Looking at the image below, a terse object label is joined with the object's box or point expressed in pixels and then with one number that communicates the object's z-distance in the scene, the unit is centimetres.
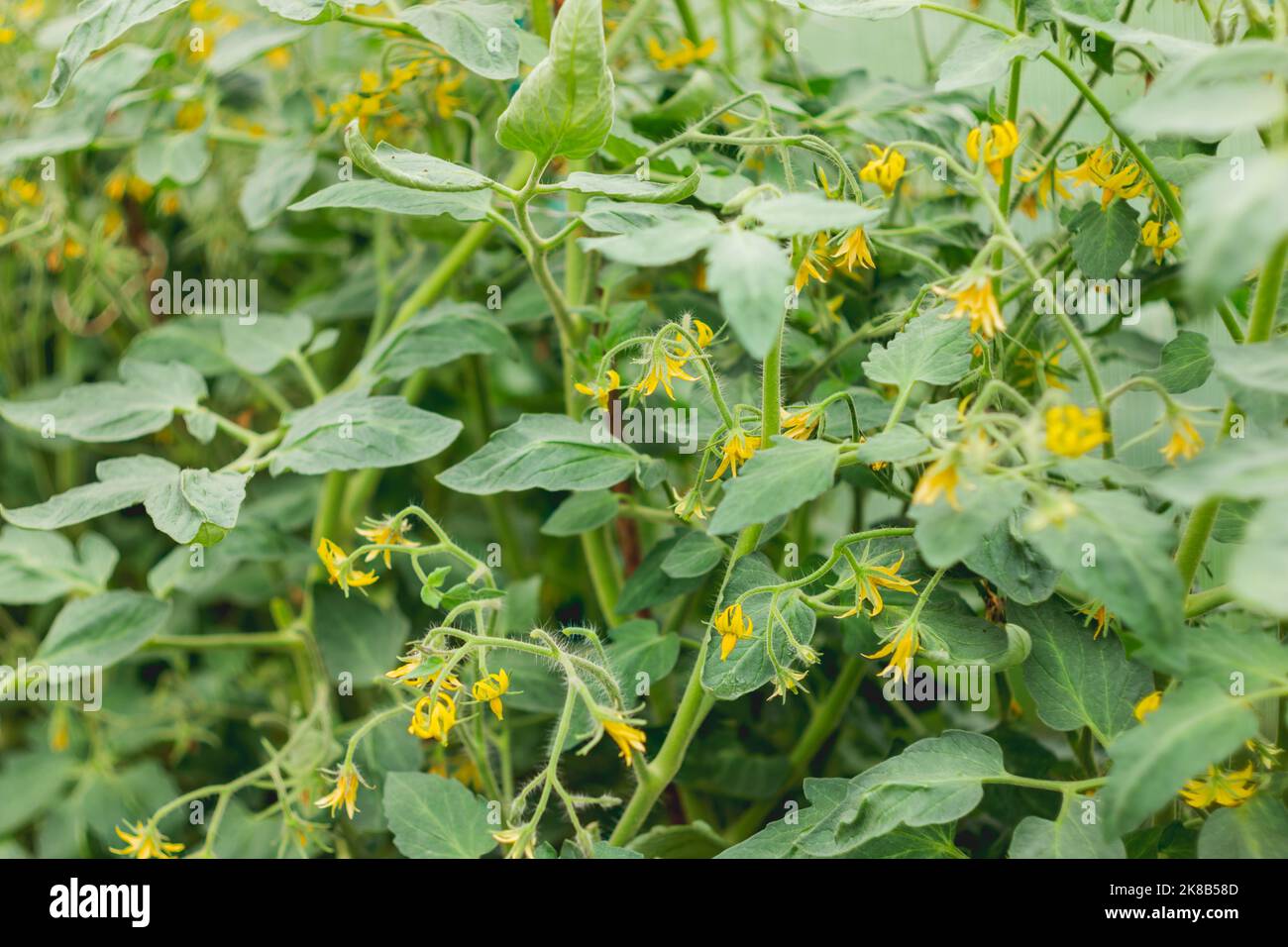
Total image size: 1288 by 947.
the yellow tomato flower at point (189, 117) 96
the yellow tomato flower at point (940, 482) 38
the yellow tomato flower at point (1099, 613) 53
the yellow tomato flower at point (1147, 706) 47
